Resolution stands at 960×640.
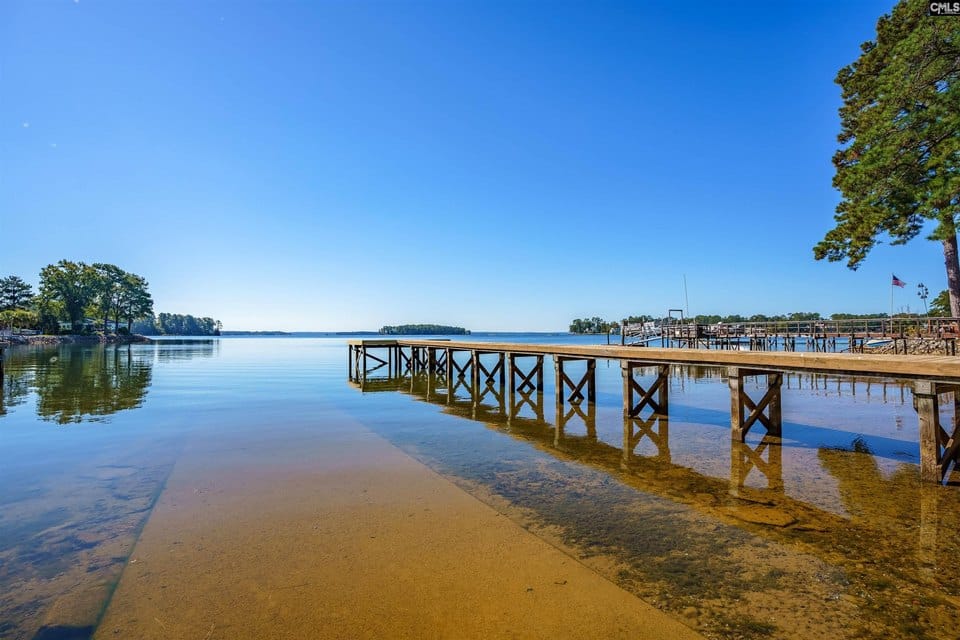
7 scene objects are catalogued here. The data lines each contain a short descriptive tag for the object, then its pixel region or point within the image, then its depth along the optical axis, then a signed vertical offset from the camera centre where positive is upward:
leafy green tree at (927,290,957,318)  79.63 +3.85
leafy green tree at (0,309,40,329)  84.50 +4.78
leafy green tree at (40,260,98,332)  90.19 +11.29
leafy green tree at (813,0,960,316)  14.39 +6.16
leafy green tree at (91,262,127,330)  100.88 +12.06
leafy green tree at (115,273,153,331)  111.62 +10.19
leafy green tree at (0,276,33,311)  100.00 +11.07
